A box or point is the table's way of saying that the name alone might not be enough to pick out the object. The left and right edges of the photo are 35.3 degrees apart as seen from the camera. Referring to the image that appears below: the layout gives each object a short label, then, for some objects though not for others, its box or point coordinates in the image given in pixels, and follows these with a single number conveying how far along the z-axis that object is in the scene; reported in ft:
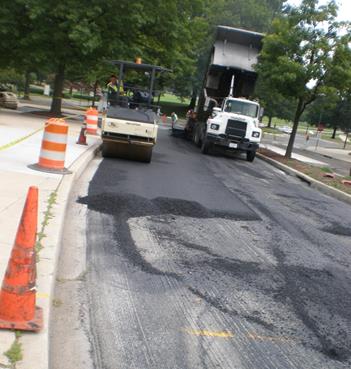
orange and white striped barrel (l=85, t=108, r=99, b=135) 64.90
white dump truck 67.10
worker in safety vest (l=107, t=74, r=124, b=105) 52.60
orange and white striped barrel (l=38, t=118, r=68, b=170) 34.09
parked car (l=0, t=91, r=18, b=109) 98.78
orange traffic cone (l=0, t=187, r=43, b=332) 13.00
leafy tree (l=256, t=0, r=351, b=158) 71.82
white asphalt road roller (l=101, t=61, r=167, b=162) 46.93
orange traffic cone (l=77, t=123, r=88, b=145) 52.44
